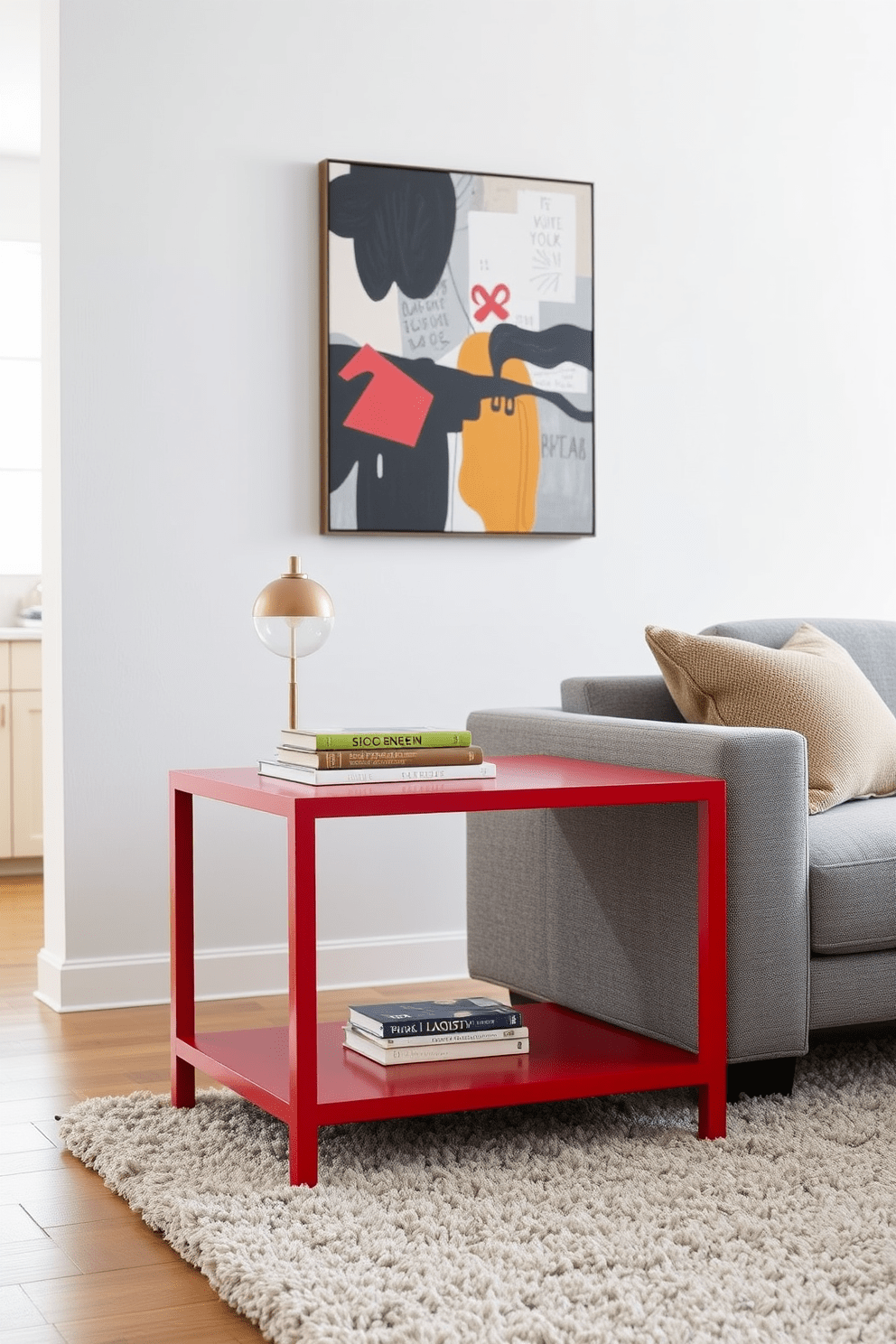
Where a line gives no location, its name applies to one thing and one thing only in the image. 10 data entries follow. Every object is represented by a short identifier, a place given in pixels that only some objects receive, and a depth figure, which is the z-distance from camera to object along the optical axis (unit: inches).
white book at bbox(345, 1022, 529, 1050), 90.8
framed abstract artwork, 139.7
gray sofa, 96.1
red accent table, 82.2
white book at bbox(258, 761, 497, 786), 88.1
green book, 88.8
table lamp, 97.2
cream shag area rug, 67.2
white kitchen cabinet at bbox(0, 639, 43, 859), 211.5
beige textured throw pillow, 113.3
